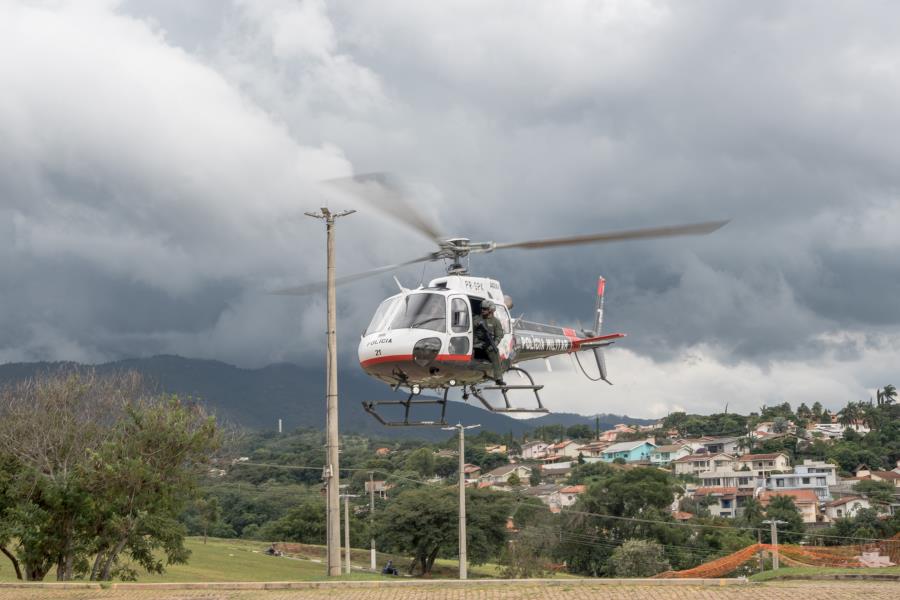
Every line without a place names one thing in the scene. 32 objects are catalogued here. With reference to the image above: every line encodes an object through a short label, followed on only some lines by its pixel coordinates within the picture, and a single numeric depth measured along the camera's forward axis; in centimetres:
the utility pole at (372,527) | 7244
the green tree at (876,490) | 11303
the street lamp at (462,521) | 4094
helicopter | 2306
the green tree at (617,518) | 7962
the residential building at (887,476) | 13612
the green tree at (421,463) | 16050
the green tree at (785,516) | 8631
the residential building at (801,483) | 12612
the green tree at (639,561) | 7200
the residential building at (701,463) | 15825
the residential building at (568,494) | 12556
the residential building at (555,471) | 17475
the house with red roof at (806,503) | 11012
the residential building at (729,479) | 14475
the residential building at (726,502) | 12325
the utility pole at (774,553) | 3978
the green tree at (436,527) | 7512
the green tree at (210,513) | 5297
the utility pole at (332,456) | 2842
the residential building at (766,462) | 15162
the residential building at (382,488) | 12380
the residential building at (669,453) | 19138
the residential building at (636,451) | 19488
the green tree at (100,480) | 3356
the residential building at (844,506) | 11056
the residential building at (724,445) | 18762
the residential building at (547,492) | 12686
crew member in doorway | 2416
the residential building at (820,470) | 13212
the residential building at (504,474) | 17400
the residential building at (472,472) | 18469
